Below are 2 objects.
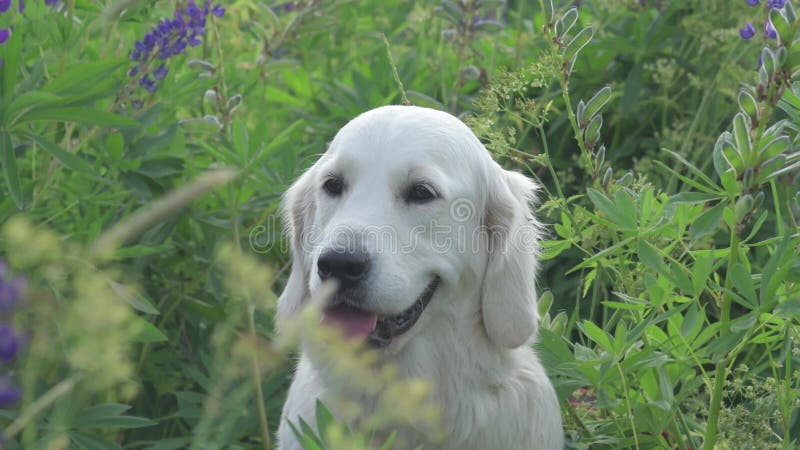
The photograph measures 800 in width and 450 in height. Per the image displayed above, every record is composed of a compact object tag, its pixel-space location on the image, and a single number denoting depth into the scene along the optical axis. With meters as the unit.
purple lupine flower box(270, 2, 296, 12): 5.42
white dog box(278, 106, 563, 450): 2.96
